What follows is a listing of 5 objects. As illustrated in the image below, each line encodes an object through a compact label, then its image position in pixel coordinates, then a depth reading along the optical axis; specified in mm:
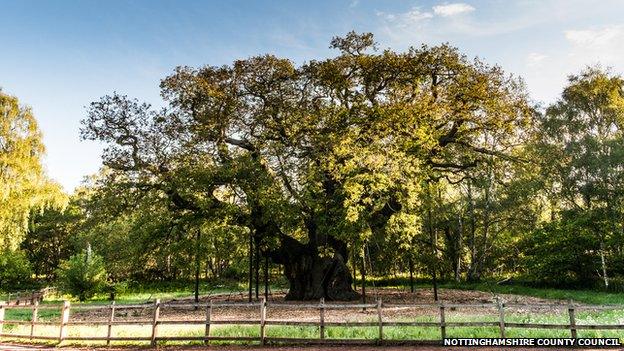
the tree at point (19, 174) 31688
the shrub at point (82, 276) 34281
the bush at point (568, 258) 35438
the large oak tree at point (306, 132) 25547
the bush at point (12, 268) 55375
